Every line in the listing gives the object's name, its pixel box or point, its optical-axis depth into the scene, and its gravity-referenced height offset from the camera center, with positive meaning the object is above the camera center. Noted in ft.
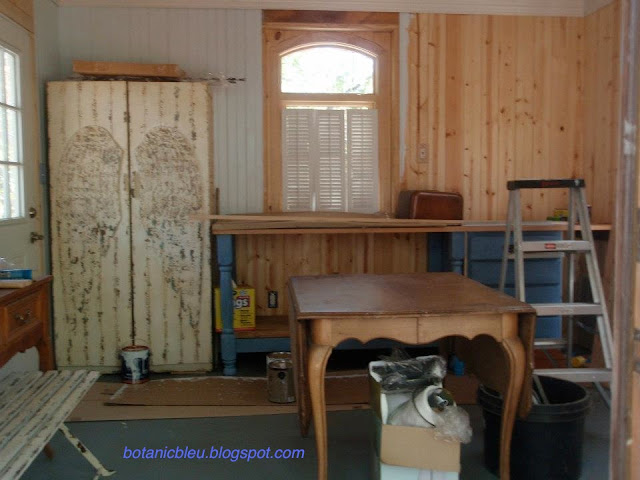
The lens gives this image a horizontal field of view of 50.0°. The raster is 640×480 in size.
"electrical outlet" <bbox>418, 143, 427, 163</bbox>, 18.17 +1.10
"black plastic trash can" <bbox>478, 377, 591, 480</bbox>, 9.73 -3.53
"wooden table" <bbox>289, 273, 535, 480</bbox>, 8.88 -1.75
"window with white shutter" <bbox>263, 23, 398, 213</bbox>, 17.89 +1.98
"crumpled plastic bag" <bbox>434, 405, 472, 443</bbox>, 8.83 -3.00
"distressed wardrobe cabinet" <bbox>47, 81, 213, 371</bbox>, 15.60 -0.56
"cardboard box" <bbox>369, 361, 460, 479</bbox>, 8.89 -3.31
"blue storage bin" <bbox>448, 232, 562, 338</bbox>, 16.11 -1.74
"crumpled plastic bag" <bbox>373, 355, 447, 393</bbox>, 9.25 -2.47
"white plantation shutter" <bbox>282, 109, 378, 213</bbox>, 17.99 +0.92
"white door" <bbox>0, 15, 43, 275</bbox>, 13.35 +0.86
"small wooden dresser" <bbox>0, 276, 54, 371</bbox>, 8.52 -1.70
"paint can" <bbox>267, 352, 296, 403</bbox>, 13.92 -3.78
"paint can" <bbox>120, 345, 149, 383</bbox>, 15.31 -3.81
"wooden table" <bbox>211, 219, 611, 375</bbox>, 15.64 -0.78
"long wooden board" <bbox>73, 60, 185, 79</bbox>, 15.66 +2.89
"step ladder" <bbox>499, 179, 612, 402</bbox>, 11.80 -1.46
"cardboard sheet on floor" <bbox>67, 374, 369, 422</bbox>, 13.08 -4.21
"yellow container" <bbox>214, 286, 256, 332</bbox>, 16.26 -2.72
